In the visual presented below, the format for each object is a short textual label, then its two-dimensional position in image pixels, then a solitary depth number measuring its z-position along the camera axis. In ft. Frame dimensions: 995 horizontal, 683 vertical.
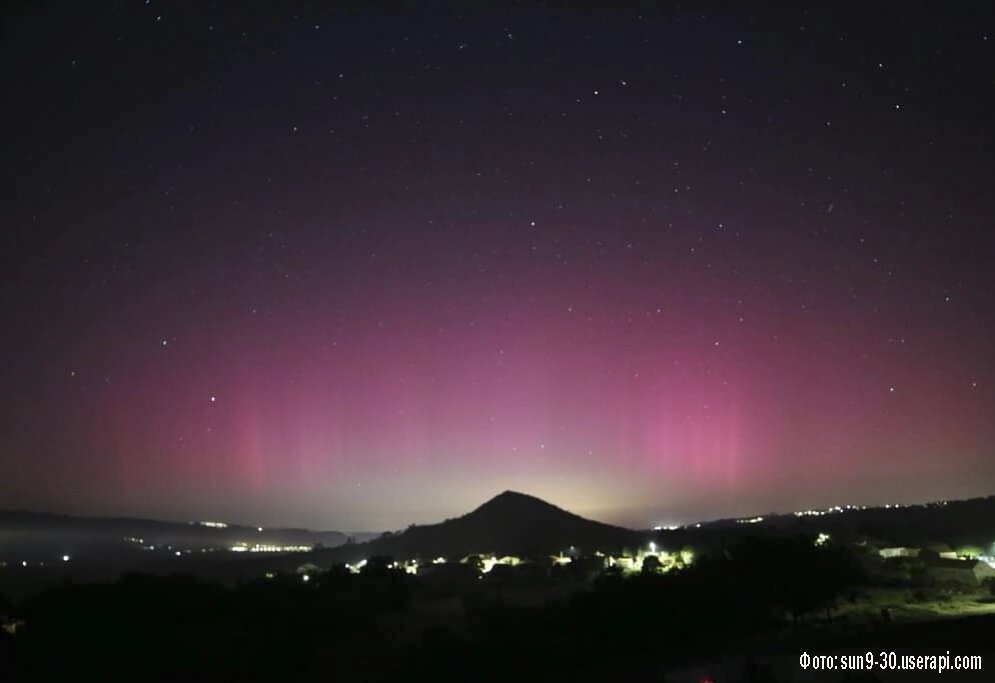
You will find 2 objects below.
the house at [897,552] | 202.52
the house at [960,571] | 149.48
